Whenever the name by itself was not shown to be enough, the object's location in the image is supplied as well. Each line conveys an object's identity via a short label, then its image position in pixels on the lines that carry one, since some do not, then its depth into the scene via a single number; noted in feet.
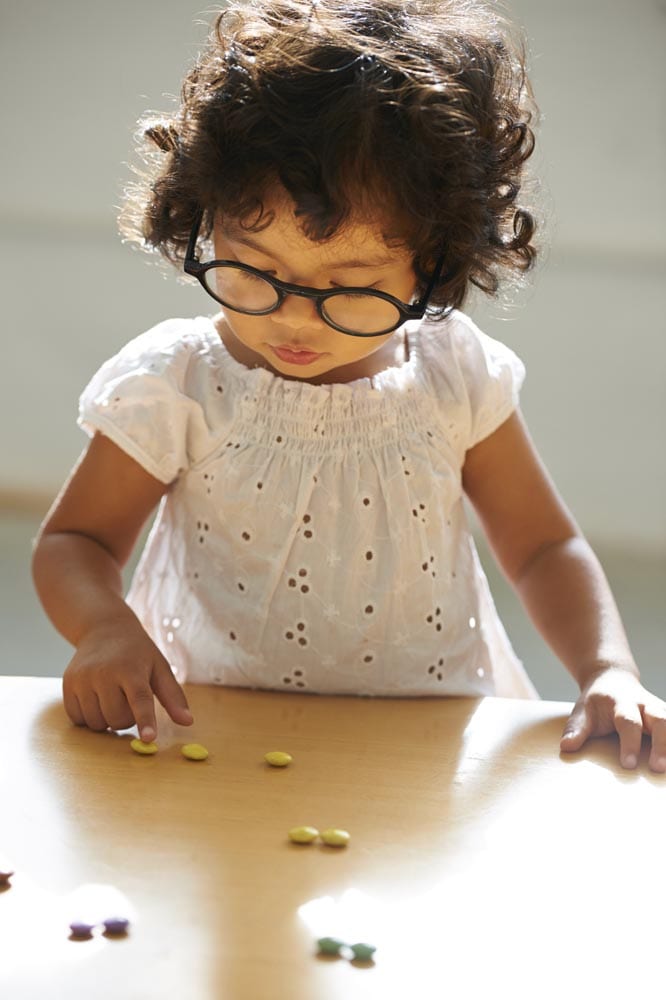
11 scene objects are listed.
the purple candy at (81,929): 3.37
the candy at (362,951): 3.38
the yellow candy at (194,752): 3.98
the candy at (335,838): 3.69
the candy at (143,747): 3.99
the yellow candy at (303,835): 3.69
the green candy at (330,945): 3.38
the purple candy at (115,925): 3.38
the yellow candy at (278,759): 3.98
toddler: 4.24
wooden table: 3.35
